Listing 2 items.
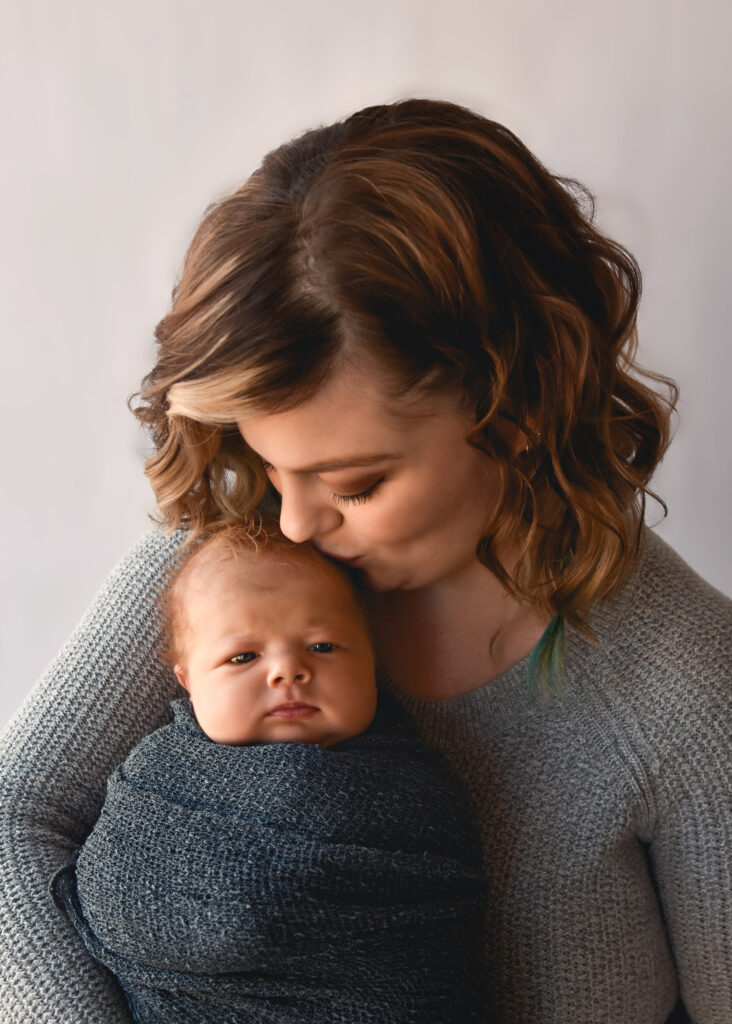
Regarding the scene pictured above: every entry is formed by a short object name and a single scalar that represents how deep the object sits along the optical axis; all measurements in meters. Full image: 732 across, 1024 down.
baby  0.98
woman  0.97
